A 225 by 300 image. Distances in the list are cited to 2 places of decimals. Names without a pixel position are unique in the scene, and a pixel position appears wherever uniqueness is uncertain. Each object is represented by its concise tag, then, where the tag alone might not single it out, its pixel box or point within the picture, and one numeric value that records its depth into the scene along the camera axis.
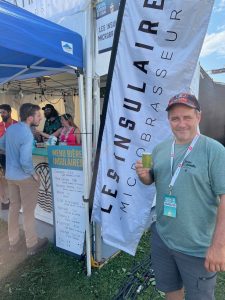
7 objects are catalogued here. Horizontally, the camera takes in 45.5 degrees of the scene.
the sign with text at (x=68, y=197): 3.20
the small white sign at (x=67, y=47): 2.55
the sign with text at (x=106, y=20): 2.67
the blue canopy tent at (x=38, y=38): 2.03
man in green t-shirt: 1.58
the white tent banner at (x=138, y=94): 2.23
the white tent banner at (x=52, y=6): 2.99
